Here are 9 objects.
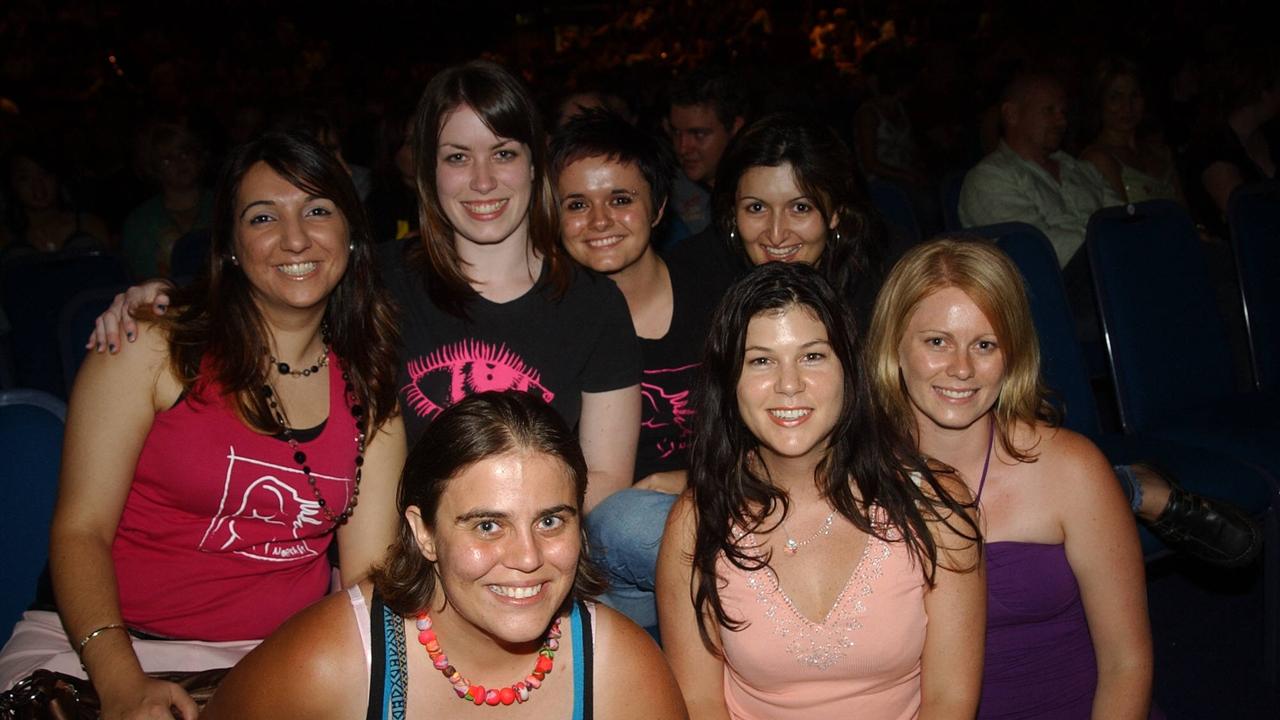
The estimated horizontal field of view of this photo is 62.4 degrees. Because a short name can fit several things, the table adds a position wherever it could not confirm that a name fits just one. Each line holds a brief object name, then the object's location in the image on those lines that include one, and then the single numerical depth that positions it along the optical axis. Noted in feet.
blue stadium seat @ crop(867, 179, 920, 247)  14.43
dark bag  5.33
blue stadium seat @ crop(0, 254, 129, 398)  11.19
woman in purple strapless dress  6.48
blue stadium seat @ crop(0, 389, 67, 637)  6.99
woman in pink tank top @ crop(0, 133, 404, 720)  6.16
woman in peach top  5.80
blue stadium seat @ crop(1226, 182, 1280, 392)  11.56
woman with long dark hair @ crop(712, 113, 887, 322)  8.22
